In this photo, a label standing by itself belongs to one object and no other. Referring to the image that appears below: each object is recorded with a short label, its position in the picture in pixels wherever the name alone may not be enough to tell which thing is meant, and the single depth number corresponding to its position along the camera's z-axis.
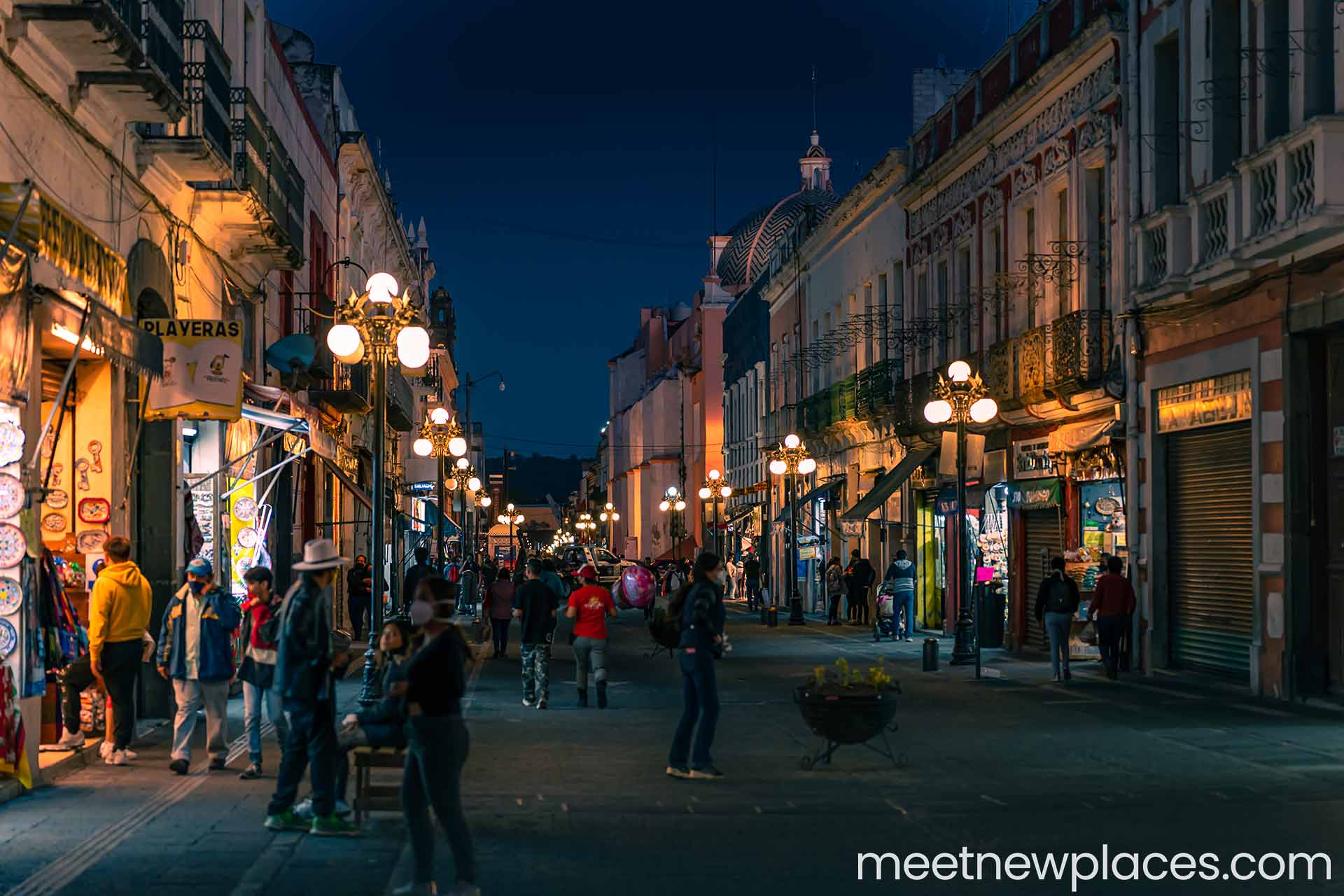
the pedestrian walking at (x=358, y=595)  34.69
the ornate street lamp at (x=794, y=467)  42.06
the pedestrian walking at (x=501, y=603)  29.81
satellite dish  27.61
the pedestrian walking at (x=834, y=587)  42.34
